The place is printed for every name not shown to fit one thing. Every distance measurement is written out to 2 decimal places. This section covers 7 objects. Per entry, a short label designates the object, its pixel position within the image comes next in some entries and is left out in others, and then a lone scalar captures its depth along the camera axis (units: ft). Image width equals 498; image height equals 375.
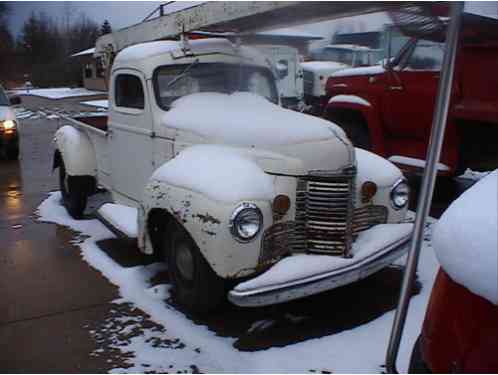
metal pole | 5.53
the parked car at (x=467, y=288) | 5.14
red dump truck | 19.31
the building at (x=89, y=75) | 142.92
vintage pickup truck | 11.14
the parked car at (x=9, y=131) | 35.99
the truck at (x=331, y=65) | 57.98
